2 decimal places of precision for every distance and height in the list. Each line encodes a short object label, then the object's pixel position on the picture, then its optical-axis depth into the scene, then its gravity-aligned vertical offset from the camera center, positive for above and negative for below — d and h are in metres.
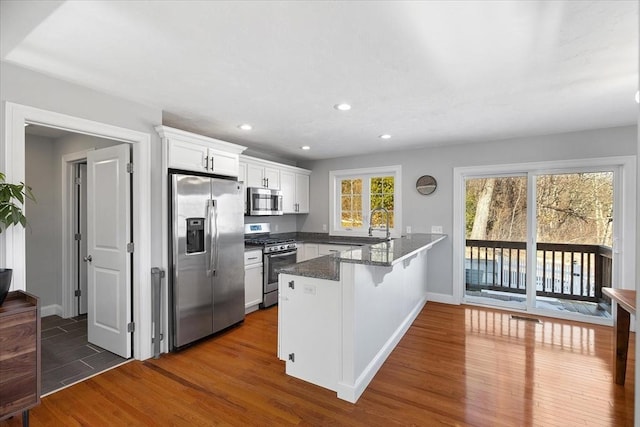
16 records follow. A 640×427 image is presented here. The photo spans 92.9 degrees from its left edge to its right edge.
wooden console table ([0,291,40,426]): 1.71 -0.85
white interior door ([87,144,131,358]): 2.79 -0.36
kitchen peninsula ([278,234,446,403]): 2.21 -0.84
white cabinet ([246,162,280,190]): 4.43 +0.53
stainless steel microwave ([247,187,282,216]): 4.35 +0.14
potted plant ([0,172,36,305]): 1.76 +0.00
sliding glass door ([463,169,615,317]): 3.84 -0.36
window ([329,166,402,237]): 4.95 +0.19
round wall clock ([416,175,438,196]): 4.57 +0.39
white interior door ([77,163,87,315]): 3.88 -0.23
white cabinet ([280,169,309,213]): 5.11 +0.35
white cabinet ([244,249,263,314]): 3.98 -0.93
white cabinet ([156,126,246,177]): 2.91 +0.61
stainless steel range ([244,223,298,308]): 4.26 -0.66
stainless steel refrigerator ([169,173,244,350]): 2.92 -0.47
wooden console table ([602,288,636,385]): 2.39 -1.02
